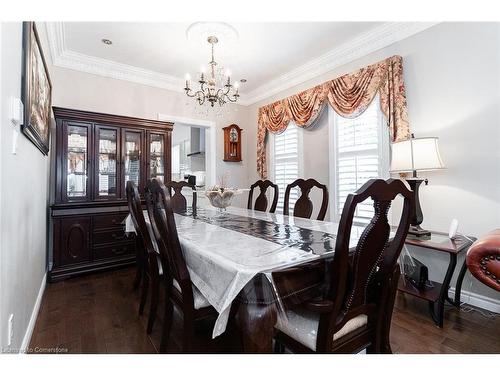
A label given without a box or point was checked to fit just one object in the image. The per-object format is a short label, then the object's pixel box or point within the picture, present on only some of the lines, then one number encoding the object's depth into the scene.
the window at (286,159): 3.99
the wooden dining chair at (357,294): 1.05
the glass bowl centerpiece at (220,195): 2.42
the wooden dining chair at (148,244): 1.77
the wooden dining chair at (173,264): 1.30
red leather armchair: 1.05
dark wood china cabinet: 2.95
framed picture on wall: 1.47
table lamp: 2.20
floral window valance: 2.66
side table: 1.94
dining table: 1.08
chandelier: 2.49
